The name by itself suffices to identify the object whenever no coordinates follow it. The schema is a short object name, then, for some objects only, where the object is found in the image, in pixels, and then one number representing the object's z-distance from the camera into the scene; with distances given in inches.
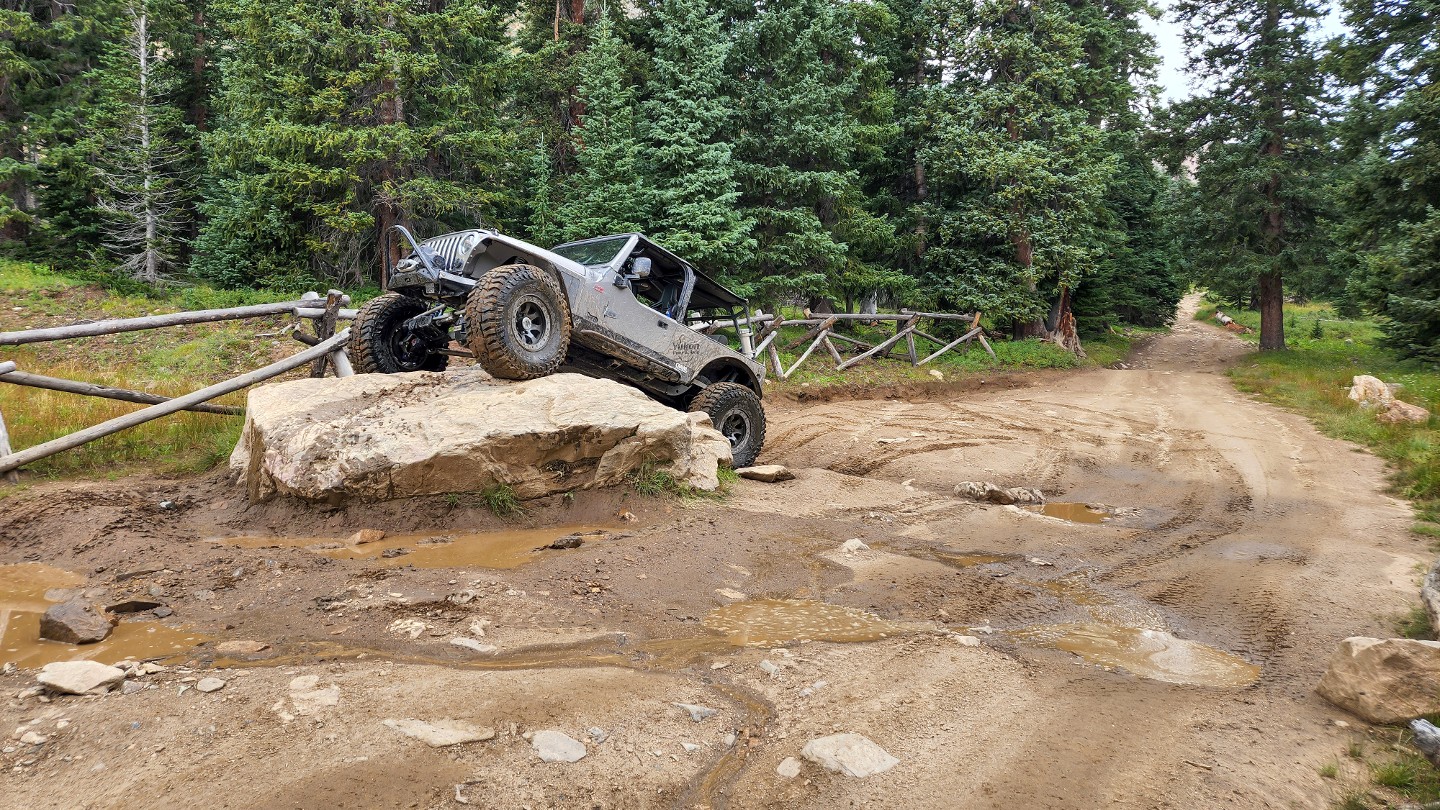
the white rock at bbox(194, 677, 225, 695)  122.3
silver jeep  251.1
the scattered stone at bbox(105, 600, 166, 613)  155.3
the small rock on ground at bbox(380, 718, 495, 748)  110.4
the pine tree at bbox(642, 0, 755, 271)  609.9
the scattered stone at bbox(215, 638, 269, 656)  139.3
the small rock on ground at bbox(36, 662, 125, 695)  119.3
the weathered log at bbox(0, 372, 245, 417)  249.3
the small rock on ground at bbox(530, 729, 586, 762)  108.8
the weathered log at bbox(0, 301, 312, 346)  250.9
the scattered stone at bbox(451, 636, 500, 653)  146.6
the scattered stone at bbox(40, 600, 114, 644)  140.7
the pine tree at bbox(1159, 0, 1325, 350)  818.8
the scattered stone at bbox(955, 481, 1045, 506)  299.6
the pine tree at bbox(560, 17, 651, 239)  620.7
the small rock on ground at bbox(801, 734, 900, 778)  110.9
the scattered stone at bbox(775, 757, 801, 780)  109.0
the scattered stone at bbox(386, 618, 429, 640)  151.9
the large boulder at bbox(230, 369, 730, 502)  225.0
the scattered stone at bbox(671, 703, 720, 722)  124.5
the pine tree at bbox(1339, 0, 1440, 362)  540.7
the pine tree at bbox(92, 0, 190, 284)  730.8
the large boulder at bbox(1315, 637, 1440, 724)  121.7
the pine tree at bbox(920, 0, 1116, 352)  799.1
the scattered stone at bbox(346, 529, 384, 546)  213.0
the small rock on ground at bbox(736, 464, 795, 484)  316.5
